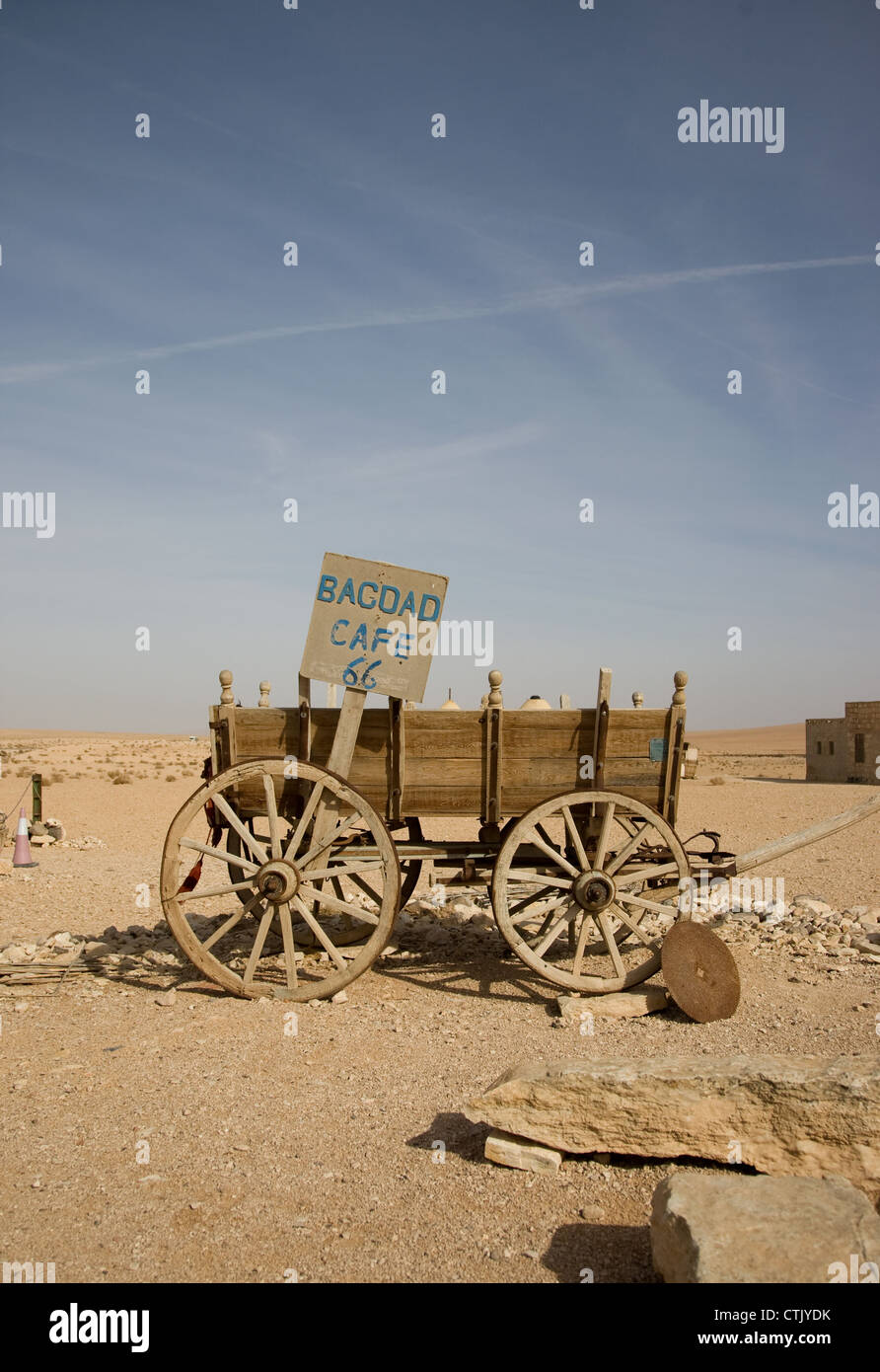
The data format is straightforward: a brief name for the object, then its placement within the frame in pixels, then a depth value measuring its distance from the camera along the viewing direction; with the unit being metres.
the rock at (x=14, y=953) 7.33
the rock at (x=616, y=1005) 5.86
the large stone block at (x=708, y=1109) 3.66
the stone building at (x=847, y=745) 26.95
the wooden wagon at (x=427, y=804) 6.02
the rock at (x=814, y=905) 8.55
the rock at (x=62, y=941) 7.74
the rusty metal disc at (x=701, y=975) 5.76
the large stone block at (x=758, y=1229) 2.76
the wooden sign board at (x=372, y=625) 6.11
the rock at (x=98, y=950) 7.34
